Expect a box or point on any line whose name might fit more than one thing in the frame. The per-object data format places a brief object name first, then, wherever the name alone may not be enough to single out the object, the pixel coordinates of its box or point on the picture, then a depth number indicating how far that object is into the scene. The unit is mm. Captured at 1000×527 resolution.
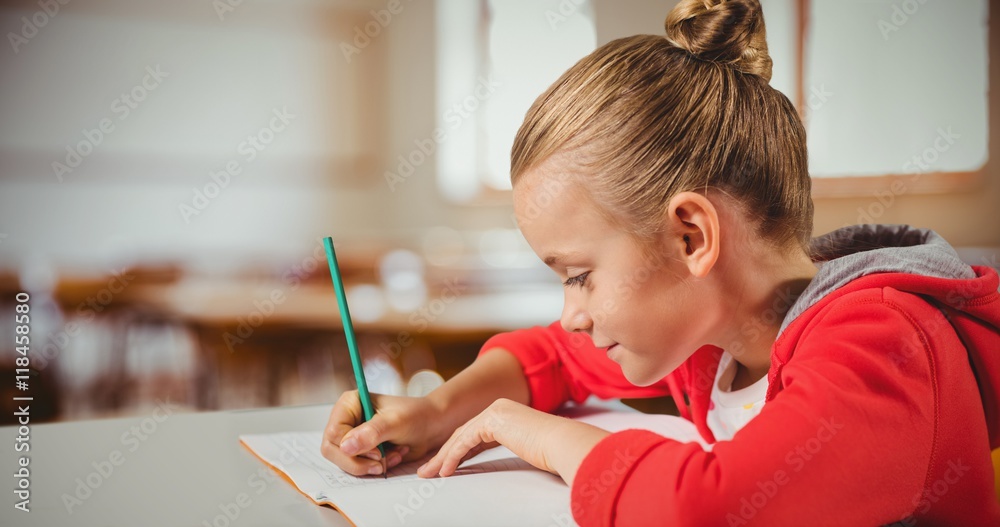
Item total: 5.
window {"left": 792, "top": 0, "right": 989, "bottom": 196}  2990
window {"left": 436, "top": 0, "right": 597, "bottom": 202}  3262
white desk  563
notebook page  543
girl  488
